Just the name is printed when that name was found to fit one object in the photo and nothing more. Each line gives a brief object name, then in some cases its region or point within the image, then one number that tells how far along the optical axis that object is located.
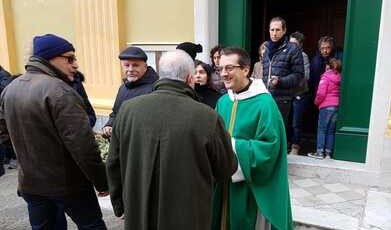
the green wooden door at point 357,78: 4.14
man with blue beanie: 2.25
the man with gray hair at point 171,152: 1.83
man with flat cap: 3.21
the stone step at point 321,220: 3.31
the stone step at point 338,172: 4.18
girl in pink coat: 4.59
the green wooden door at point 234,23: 4.87
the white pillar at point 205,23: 4.76
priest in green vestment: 2.30
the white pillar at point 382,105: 3.88
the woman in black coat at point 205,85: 3.51
